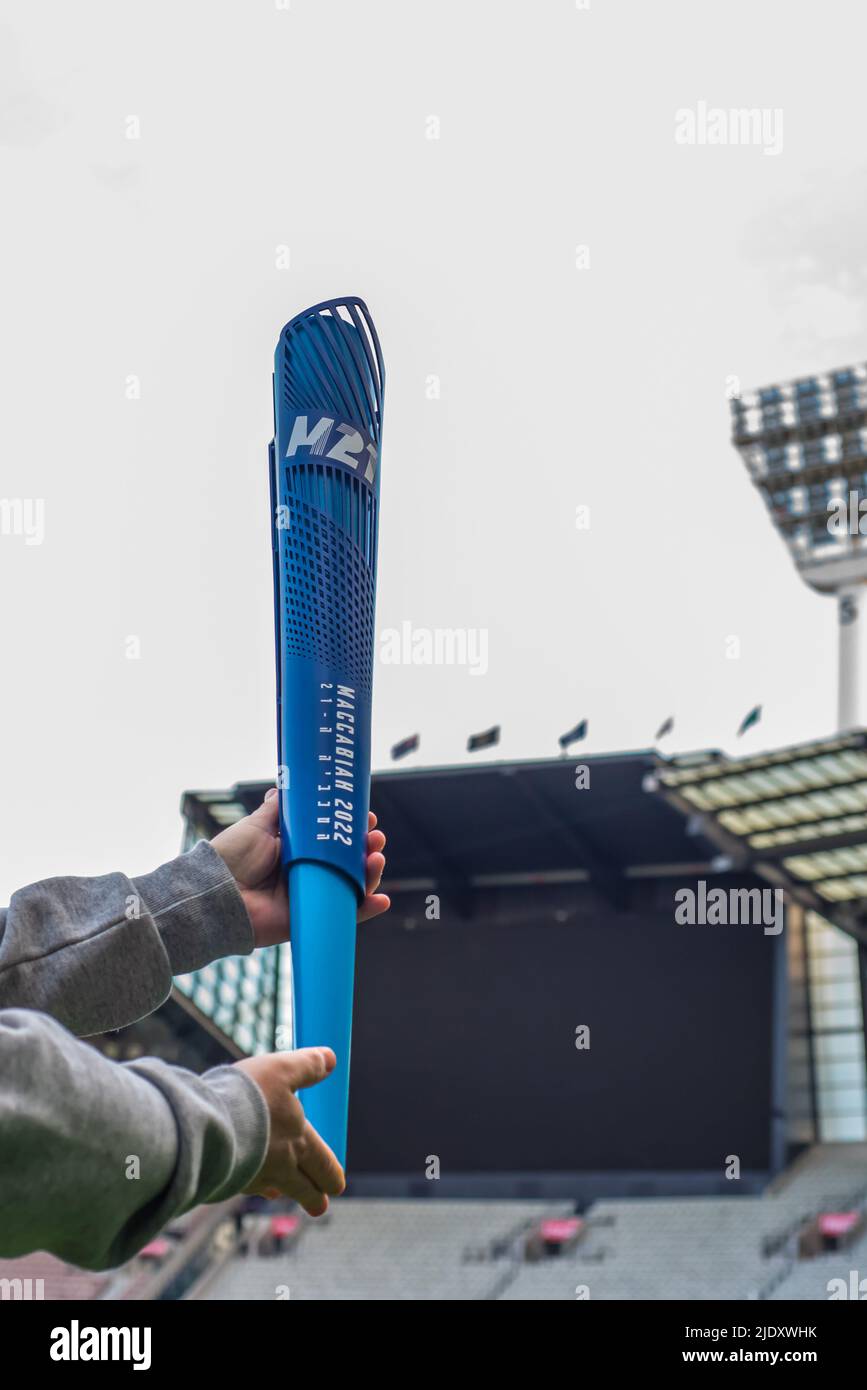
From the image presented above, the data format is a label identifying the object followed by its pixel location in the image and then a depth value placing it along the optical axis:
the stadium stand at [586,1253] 26.08
